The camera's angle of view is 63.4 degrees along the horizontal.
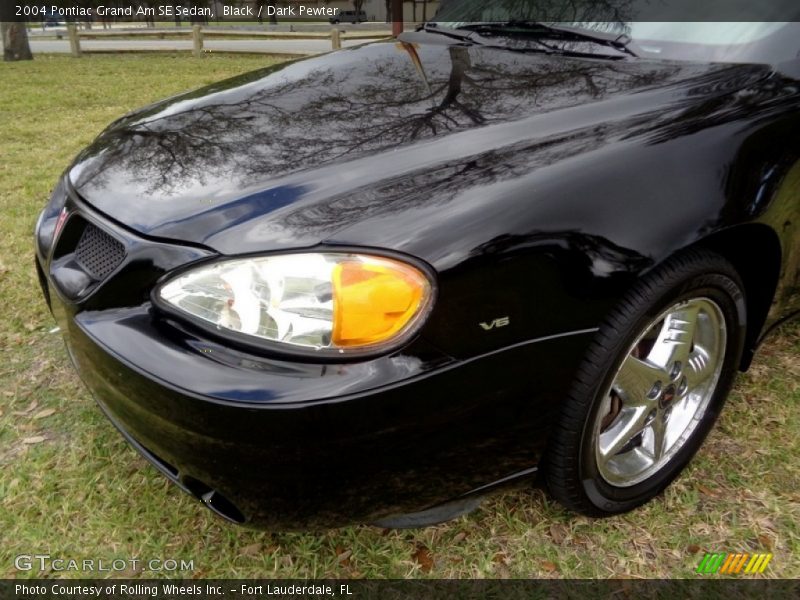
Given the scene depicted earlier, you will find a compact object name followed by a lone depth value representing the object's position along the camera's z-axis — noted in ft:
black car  4.43
